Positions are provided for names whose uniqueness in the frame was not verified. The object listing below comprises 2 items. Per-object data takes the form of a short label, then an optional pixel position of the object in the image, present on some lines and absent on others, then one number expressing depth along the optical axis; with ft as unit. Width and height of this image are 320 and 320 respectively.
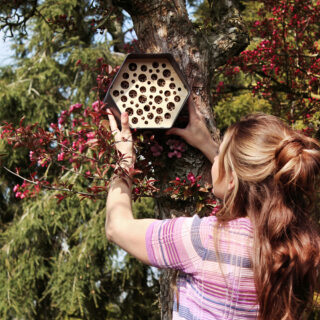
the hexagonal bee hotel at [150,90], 5.93
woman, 4.02
